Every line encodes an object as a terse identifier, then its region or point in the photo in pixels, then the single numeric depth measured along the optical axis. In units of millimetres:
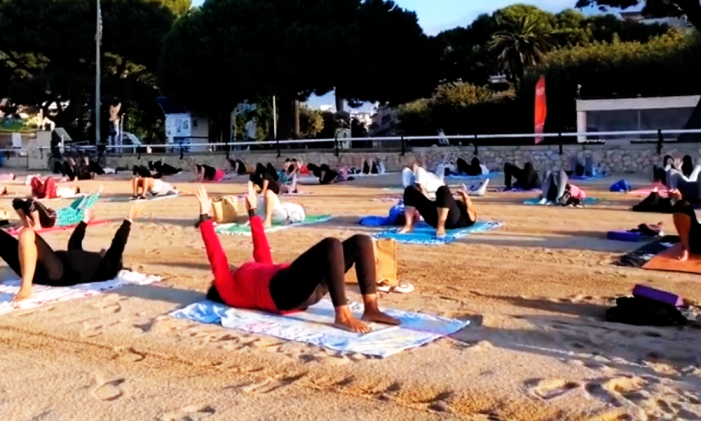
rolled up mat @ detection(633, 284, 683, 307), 5781
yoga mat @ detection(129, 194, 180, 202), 16578
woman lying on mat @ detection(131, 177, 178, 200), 17094
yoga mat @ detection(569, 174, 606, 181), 19089
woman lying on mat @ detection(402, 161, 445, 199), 11992
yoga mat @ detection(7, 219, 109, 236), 11684
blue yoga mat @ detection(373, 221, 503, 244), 9695
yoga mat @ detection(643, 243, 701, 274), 7582
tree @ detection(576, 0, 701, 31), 26734
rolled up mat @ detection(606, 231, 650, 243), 9601
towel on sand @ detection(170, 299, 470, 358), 5086
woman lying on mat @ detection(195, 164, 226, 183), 22955
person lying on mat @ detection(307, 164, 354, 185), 19609
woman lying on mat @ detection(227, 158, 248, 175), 24688
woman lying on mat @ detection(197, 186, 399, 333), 5289
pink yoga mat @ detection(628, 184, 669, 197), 13877
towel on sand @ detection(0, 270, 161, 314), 6533
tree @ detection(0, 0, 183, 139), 44031
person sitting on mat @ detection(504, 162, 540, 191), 16125
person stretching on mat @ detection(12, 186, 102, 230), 11676
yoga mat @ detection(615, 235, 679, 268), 8094
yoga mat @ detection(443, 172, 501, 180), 20027
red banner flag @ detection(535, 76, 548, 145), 26047
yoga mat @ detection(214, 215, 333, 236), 11016
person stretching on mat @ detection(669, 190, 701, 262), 7824
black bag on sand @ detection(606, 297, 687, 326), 5609
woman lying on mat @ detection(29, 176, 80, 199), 17641
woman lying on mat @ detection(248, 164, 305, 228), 11392
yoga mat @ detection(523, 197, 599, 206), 13562
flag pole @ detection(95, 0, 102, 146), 34981
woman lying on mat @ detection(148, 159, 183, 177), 25069
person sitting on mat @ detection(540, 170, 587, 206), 13281
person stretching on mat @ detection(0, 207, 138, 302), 6719
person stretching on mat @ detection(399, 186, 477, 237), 10133
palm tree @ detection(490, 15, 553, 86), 42750
